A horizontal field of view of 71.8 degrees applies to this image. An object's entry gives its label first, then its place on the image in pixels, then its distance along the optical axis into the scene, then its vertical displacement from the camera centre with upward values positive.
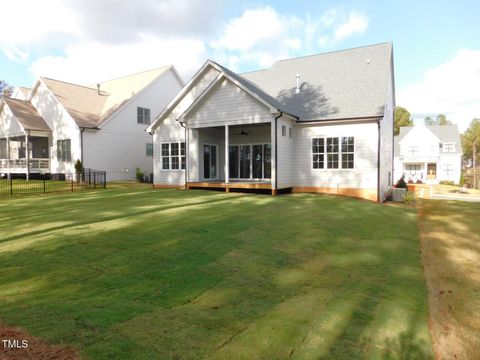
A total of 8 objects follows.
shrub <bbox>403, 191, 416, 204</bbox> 16.86 -1.67
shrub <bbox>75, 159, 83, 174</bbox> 22.39 +0.04
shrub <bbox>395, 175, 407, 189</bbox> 20.09 -1.12
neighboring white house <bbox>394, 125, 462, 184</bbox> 46.78 +1.57
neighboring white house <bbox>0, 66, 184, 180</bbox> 24.39 +3.25
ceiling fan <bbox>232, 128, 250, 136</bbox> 19.92 +2.10
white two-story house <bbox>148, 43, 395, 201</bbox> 16.25 +2.10
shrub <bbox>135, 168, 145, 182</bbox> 25.47 -0.66
